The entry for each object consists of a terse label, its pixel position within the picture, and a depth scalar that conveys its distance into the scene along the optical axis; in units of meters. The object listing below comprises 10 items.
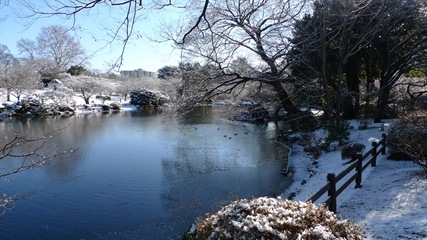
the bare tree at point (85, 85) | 43.06
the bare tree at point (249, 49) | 12.48
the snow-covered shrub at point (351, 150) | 10.16
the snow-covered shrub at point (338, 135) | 12.46
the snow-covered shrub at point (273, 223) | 2.64
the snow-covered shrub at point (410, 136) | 6.69
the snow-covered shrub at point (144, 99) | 43.84
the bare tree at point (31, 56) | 46.81
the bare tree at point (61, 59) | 45.98
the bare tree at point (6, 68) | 35.56
